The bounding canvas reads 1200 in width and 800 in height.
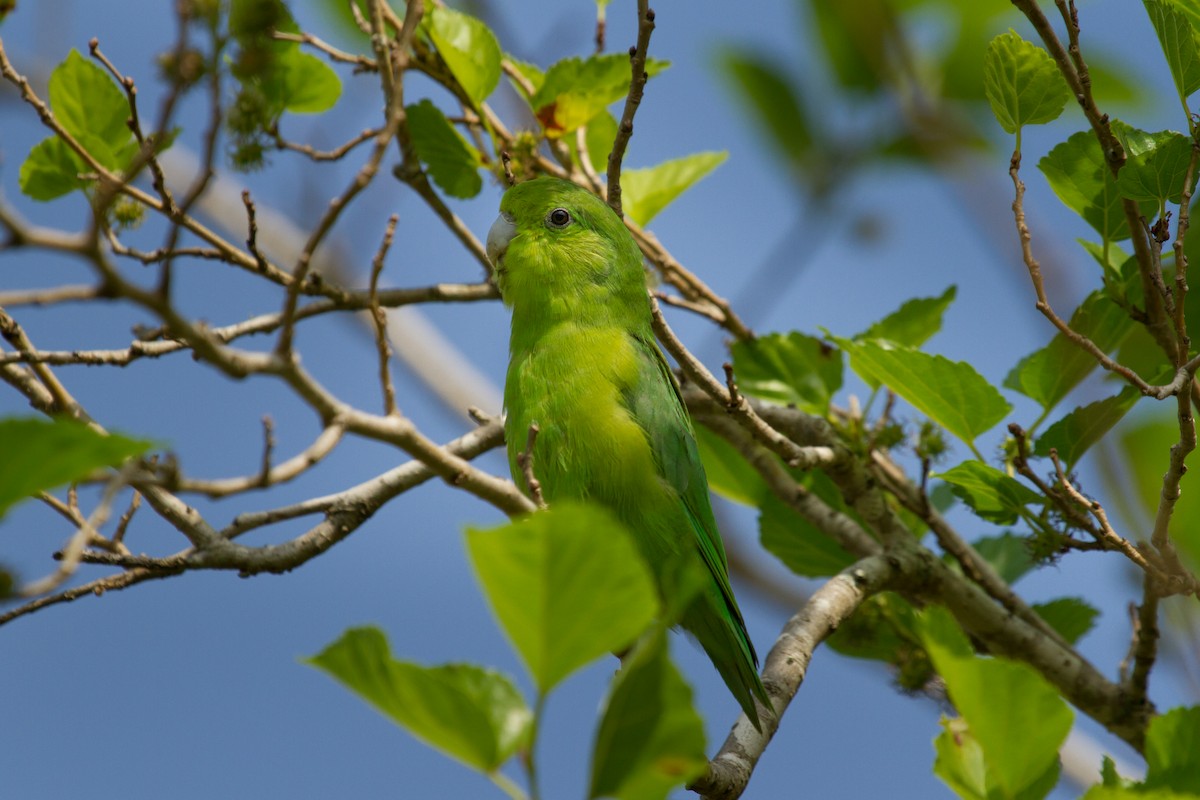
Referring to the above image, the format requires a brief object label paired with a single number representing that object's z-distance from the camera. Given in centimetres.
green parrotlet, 705
